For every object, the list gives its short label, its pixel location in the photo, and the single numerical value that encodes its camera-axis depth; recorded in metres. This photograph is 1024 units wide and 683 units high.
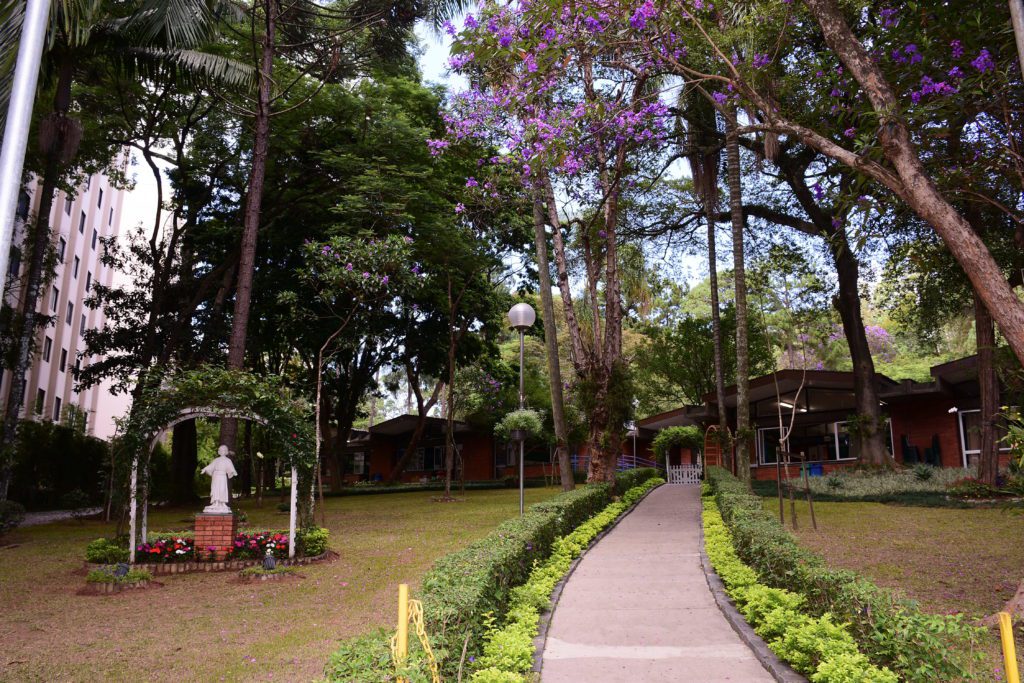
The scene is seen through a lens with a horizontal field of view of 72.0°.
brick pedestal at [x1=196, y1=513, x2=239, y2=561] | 11.05
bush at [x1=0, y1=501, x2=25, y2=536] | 13.67
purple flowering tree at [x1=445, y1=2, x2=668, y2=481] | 9.07
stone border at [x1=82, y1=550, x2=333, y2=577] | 10.59
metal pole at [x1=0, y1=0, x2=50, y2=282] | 3.78
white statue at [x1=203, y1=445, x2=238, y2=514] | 11.23
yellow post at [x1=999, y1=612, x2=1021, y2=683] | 3.46
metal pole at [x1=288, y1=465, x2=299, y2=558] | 11.05
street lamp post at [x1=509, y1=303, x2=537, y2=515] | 13.52
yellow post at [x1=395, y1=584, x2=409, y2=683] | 3.45
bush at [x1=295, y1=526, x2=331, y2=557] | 11.23
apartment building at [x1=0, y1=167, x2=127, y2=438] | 30.78
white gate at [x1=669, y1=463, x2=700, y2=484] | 28.05
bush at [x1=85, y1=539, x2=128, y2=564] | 10.56
